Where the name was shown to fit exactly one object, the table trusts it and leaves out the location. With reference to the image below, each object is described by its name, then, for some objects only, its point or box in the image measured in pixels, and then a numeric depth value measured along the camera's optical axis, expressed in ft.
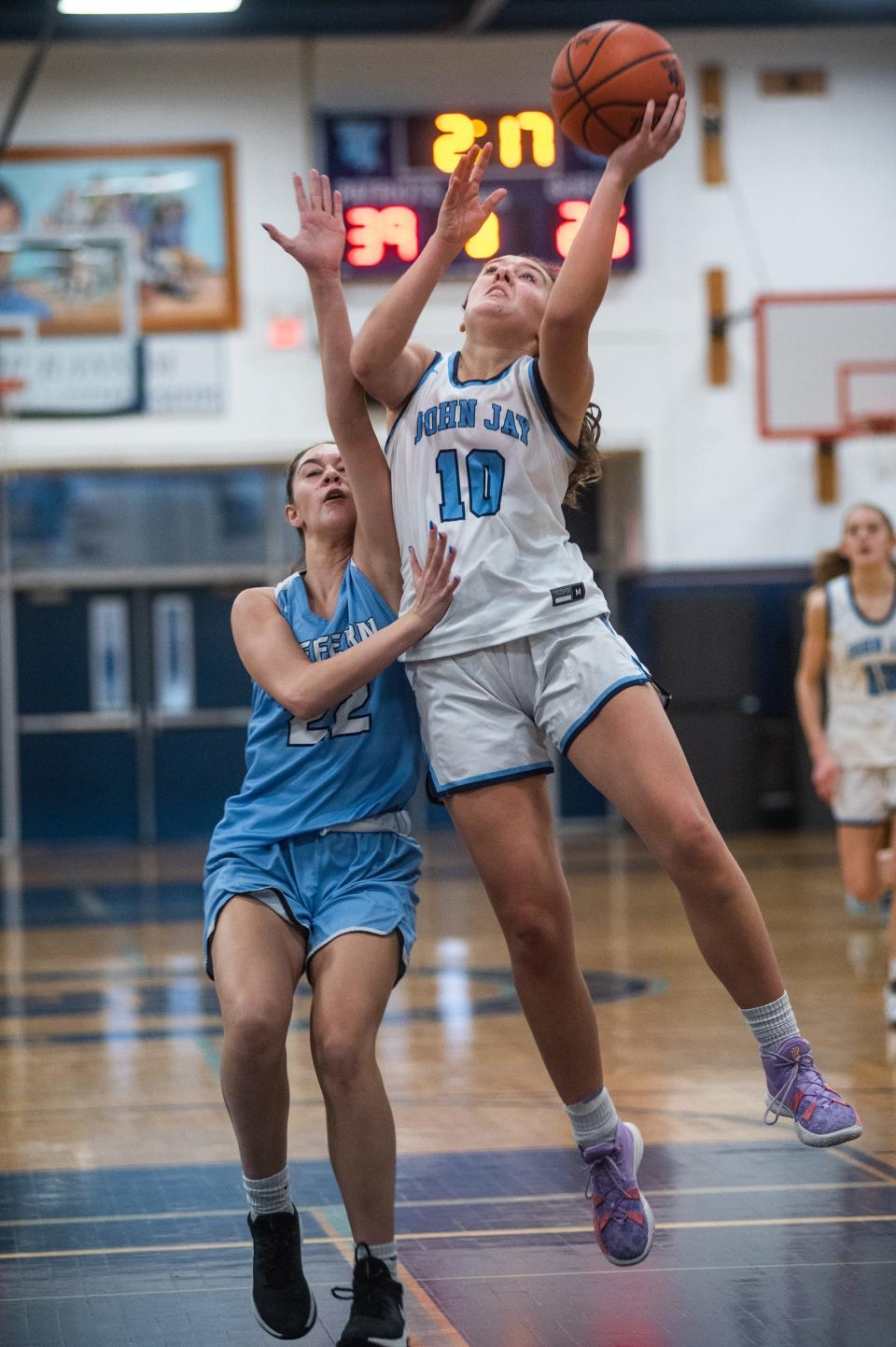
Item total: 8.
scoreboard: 78.55
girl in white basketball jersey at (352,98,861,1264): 20.97
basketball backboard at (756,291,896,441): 84.12
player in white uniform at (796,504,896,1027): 45.96
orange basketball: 21.73
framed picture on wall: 86.50
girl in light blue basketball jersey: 19.70
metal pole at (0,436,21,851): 91.26
